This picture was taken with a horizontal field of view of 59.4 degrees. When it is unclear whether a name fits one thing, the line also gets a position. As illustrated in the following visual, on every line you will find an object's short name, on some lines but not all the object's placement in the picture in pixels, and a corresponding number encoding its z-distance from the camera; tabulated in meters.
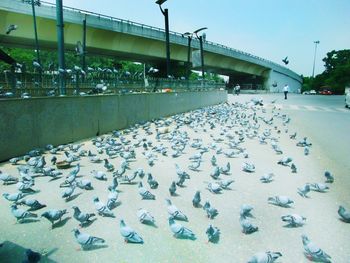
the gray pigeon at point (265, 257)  3.17
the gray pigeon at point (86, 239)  3.58
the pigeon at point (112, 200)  4.74
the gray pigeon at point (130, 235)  3.73
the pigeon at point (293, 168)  6.84
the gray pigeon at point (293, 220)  4.20
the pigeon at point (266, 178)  6.10
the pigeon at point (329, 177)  6.11
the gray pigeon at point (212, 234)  3.74
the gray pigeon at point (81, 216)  4.10
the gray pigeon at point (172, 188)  5.32
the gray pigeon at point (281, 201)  4.84
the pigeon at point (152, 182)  5.65
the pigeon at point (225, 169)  6.66
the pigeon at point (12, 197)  4.73
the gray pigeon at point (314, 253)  3.34
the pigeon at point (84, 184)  5.56
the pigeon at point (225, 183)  5.69
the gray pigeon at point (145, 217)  4.25
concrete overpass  25.61
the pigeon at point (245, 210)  4.36
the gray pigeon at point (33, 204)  4.50
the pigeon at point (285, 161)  7.41
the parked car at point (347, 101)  26.73
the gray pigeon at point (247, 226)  3.97
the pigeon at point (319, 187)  5.56
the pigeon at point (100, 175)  6.14
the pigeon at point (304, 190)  5.30
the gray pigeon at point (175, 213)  4.30
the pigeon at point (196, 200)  4.81
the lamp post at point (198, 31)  32.19
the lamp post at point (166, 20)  19.67
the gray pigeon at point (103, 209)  4.50
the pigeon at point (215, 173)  6.25
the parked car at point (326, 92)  76.75
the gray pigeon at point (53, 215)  4.09
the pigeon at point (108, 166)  6.76
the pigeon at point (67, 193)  5.02
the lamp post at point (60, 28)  10.90
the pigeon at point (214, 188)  5.49
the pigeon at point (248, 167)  6.92
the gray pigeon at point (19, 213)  4.22
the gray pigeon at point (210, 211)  4.41
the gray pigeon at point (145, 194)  5.10
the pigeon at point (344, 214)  4.30
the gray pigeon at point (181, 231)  3.82
